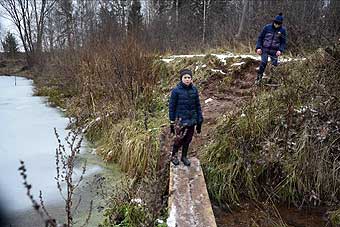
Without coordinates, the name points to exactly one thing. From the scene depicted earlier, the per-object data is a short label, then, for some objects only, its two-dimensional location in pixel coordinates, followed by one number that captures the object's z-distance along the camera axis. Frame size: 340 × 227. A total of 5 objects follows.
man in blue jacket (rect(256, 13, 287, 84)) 6.84
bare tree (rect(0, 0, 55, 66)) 30.56
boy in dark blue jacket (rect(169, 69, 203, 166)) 4.61
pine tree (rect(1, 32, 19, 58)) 37.50
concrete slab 3.40
